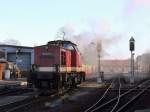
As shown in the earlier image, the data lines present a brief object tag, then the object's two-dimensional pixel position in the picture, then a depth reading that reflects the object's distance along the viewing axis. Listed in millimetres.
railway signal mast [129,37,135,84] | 40344
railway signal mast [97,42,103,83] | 45906
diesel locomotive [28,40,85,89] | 27312
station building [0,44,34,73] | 75375
